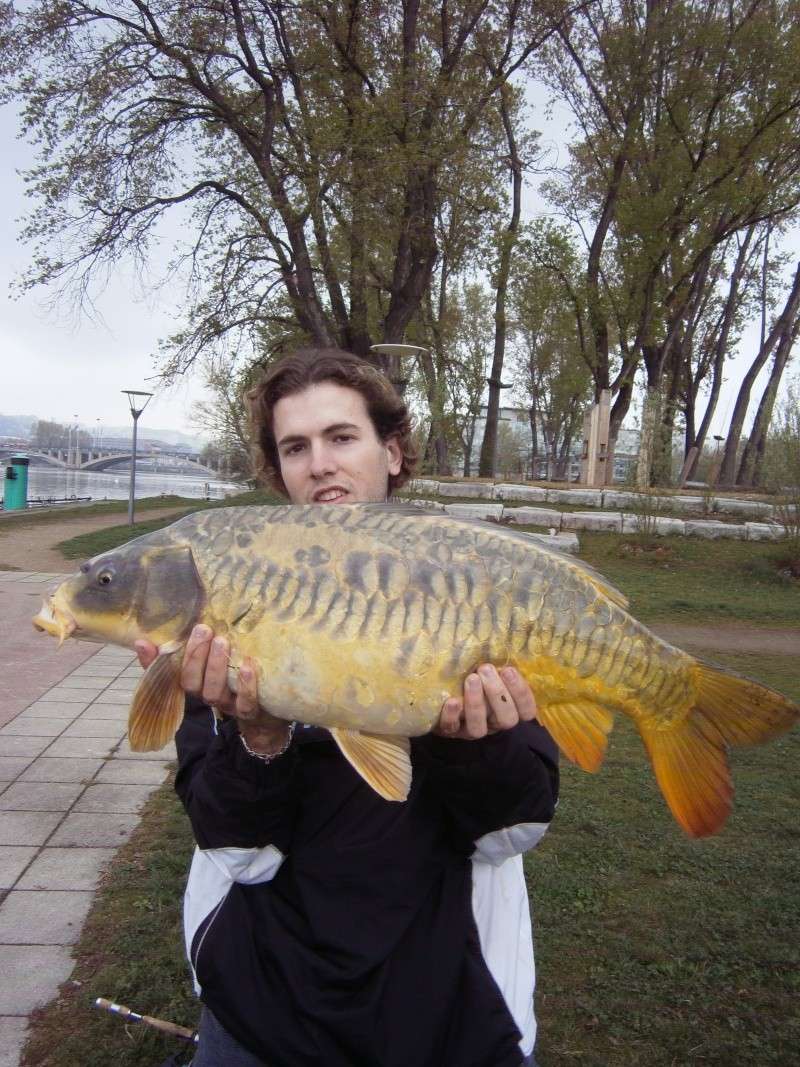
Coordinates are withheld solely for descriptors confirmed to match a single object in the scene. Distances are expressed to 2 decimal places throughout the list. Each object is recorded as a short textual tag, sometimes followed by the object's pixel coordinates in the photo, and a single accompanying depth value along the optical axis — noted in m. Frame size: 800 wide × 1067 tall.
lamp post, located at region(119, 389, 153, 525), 19.58
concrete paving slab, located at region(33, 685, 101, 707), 6.81
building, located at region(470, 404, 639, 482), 55.59
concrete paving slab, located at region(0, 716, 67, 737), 5.91
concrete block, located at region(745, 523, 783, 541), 15.42
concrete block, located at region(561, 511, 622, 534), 15.86
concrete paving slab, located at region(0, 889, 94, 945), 3.44
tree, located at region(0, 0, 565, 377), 17.11
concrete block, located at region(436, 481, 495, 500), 18.84
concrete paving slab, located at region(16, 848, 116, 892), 3.88
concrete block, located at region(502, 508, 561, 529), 15.70
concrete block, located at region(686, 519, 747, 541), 15.59
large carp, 1.85
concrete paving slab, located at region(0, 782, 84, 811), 4.70
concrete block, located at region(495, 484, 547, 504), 18.32
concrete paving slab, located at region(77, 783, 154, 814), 4.77
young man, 1.79
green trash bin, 27.02
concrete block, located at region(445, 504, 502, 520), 15.95
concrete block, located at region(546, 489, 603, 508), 18.02
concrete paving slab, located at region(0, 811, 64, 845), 4.28
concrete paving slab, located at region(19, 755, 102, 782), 5.12
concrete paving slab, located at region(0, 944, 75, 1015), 3.03
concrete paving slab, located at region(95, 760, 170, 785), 5.18
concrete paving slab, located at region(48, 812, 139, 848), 4.32
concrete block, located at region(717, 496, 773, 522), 17.28
